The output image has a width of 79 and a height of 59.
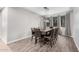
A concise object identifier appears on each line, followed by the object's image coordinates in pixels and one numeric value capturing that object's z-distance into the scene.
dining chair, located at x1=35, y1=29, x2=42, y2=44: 1.12
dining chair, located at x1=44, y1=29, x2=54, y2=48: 1.11
